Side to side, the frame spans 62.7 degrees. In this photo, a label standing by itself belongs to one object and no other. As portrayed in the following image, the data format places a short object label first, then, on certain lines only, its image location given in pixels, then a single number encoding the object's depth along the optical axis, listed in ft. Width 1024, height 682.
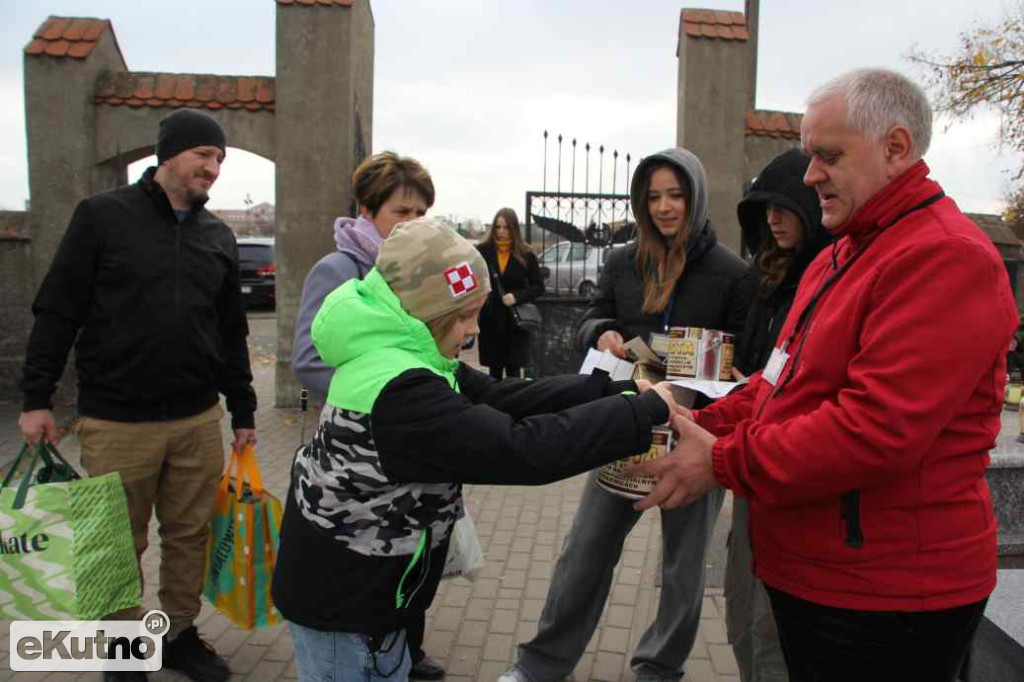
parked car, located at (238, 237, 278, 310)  67.92
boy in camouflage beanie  5.77
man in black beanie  9.96
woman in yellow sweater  25.71
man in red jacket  5.29
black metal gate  29.19
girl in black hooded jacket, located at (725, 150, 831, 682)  8.16
